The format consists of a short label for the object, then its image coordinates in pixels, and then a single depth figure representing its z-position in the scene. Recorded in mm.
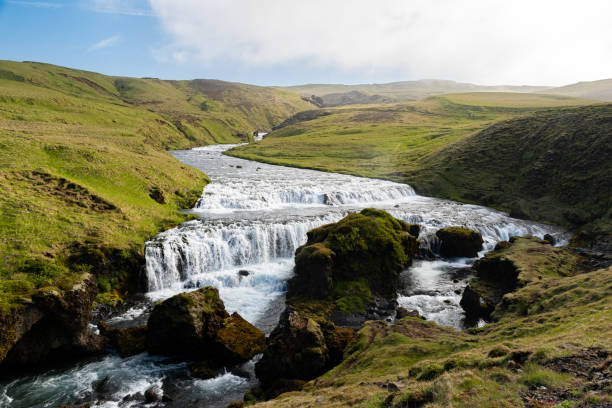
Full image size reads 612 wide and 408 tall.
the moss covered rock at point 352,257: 26656
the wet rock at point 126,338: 20062
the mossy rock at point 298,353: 16250
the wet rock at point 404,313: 22594
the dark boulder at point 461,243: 36625
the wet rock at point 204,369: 18250
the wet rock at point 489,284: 23844
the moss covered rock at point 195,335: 19500
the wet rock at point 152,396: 16359
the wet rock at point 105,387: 16500
